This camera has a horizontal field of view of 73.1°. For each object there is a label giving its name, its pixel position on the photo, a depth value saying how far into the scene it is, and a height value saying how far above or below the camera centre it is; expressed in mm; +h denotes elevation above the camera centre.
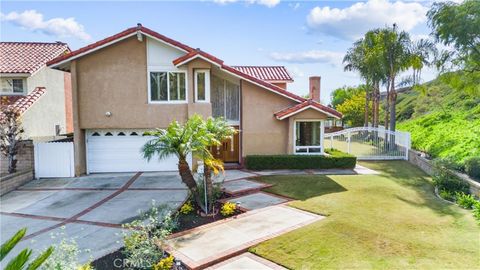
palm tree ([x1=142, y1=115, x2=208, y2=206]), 11695 -732
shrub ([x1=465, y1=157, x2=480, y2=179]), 15344 -2198
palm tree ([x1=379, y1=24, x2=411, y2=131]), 25188 +5406
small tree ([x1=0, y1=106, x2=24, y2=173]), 17062 -496
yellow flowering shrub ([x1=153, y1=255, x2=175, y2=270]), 8180 -3597
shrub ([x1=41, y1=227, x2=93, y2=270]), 6773 -2983
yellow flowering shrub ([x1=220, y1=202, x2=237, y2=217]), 12117 -3287
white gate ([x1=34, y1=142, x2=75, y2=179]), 18312 -2085
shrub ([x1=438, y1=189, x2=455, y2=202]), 14011 -3245
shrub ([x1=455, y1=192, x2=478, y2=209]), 12789 -3189
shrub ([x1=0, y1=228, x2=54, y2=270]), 4348 -1794
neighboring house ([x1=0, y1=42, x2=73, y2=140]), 20391 +2506
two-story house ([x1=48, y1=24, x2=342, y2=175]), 18797 +1299
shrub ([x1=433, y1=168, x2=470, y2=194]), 14849 -2855
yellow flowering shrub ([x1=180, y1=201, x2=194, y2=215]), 12334 -3302
